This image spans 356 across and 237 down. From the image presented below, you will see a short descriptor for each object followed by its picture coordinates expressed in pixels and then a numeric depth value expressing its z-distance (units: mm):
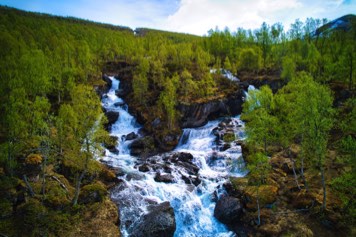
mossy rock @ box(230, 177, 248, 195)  34188
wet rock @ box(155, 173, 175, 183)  38628
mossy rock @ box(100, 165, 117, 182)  38031
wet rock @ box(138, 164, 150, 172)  42891
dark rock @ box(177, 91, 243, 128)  65625
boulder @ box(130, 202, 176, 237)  27144
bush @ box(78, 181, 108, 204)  30781
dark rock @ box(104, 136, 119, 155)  54750
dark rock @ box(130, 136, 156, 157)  54353
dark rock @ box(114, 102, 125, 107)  74125
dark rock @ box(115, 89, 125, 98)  81125
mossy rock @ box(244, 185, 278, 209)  31609
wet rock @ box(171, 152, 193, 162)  47250
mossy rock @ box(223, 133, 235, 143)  54219
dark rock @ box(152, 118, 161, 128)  62900
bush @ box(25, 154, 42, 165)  35094
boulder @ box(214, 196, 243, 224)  30578
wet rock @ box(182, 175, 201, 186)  38906
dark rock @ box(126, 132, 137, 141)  59531
